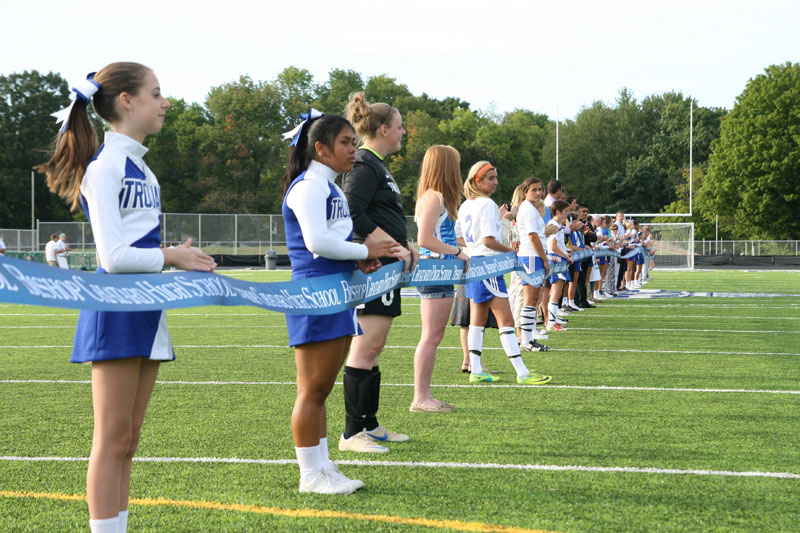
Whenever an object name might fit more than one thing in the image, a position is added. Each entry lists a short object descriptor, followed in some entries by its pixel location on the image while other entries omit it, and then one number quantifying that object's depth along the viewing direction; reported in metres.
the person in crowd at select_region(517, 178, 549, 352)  8.90
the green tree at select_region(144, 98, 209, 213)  67.31
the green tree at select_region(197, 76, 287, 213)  65.31
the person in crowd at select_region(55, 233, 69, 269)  32.31
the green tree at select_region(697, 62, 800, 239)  58.53
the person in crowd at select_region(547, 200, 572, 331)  12.30
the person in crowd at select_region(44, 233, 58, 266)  33.31
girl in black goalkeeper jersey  4.82
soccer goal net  39.31
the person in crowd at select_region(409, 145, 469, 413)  6.11
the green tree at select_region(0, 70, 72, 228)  67.44
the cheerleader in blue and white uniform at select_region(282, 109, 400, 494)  3.83
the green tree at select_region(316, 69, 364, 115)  75.69
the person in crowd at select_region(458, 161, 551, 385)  7.16
